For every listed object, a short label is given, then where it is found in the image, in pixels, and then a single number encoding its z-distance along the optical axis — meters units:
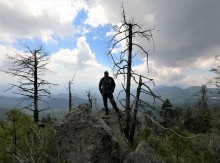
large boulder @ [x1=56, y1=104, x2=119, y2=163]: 3.61
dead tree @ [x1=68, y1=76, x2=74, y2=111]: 15.26
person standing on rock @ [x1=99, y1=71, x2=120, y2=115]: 6.19
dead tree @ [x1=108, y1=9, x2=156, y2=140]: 5.63
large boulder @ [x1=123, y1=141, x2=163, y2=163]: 3.63
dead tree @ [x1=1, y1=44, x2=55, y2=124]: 10.76
